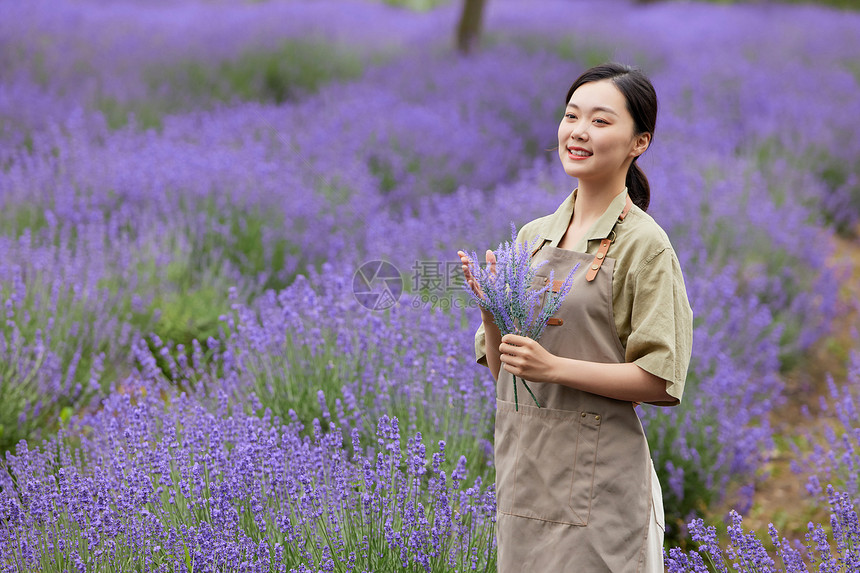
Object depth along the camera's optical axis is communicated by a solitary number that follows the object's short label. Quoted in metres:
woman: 5.20
